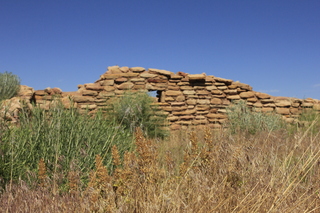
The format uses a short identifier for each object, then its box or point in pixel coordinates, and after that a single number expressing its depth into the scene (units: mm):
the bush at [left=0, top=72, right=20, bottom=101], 11273
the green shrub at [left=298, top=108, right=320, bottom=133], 9972
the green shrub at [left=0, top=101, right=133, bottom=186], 3113
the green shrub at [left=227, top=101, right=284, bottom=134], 8266
